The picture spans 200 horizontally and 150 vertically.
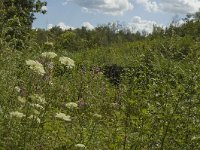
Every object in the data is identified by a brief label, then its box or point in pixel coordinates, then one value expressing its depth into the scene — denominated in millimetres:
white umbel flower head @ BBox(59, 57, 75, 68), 4223
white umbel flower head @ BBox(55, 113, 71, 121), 4345
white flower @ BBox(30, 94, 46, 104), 4211
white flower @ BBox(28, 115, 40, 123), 4329
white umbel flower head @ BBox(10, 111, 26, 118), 4227
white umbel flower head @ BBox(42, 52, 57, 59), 4192
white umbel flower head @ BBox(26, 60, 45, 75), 4035
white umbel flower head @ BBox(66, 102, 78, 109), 4541
